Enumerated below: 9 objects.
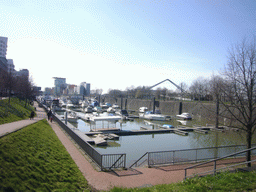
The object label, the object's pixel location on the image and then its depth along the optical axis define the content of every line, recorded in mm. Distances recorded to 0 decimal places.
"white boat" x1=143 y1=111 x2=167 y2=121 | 50750
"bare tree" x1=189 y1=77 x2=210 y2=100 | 89638
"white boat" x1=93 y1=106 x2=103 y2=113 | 66894
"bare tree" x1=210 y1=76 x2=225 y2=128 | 14156
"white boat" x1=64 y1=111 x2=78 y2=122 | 41531
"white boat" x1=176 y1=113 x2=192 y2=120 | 54991
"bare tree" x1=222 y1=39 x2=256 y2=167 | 12289
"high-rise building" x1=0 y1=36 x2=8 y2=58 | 108344
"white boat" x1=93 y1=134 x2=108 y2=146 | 22312
